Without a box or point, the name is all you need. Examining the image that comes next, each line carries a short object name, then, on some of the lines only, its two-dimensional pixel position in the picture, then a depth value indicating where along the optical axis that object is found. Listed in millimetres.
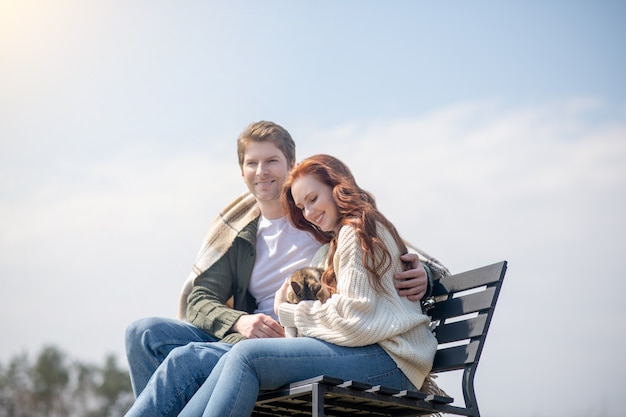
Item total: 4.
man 4020
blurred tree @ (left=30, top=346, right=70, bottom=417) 26281
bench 3207
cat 3607
